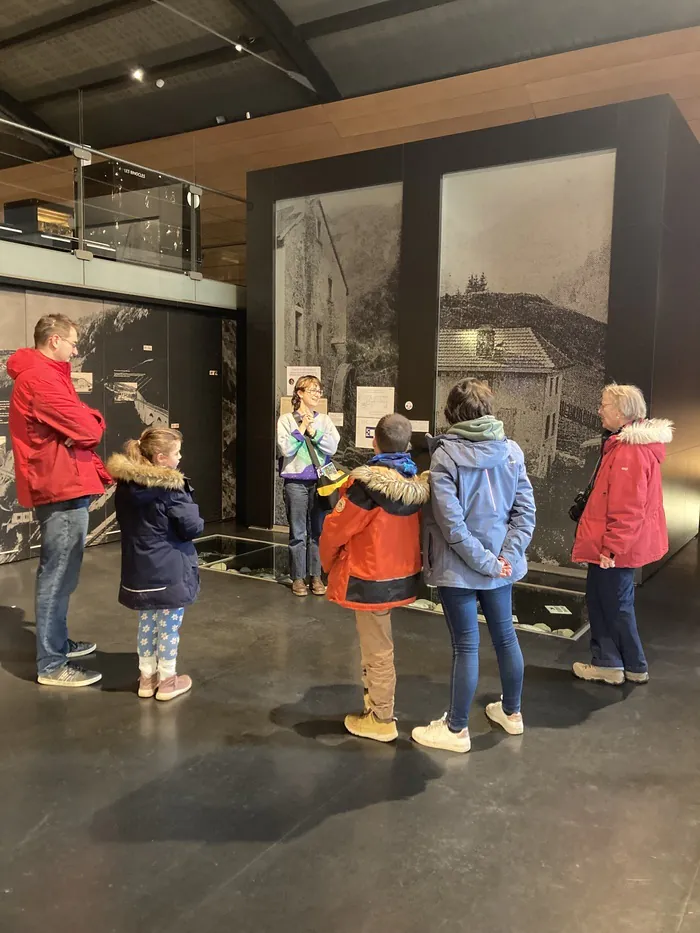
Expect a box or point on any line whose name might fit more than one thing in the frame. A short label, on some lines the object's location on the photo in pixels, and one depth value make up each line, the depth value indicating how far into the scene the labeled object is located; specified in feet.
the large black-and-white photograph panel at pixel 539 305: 17.62
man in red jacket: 10.50
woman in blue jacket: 8.43
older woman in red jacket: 10.62
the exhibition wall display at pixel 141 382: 18.61
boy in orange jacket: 8.63
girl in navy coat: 9.75
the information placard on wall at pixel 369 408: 20.95
